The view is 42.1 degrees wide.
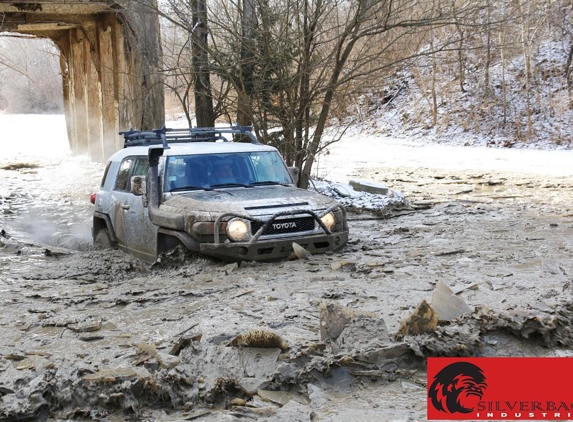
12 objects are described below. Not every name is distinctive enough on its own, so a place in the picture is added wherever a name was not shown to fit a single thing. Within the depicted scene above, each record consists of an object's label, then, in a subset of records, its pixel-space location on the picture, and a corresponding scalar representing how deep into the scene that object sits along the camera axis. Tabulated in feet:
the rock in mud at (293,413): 14.25
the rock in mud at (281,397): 15.15
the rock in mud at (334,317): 17.98
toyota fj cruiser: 26.94
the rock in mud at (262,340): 17.22
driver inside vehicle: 30.12
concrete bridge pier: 60.44
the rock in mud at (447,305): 18.91
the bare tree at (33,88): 223.28
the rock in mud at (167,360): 16.52
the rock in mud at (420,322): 17.79
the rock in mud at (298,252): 27.30
